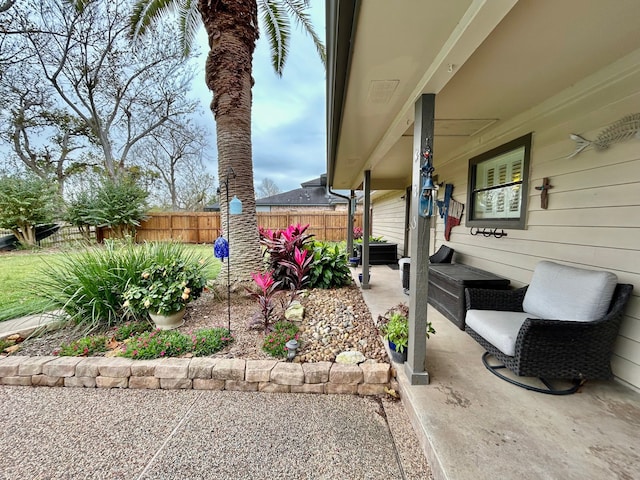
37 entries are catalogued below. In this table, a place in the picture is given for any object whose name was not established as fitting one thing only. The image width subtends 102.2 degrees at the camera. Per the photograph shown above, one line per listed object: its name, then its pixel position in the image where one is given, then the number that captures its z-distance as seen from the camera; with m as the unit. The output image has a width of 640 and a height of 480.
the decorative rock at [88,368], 2.24
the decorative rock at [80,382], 2.25
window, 2.80
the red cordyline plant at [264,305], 2.84
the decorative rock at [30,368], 2.27
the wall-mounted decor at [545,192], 2.49
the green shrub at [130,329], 2.75
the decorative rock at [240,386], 2.16
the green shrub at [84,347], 2.43
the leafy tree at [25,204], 9.11
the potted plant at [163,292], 2.84
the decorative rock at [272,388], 2.13
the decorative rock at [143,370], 2.21
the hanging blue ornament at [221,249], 2.95
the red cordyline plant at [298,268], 3.96
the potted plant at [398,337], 2.15
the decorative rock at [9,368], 2.28
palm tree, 3.62
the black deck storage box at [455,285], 2.79
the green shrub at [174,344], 2.37
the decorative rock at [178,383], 2.19
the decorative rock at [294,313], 3.11
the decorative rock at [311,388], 2.11
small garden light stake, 2.31
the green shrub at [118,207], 10.89
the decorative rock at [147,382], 2.21
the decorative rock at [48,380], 2.27
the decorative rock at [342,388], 2.09
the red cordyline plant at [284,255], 4.18
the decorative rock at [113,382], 2.22
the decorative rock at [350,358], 2.24
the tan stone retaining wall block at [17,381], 2.28
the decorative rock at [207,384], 2.18
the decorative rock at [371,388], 2.09
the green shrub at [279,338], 2.41
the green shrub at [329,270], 4.29
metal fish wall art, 1.79
